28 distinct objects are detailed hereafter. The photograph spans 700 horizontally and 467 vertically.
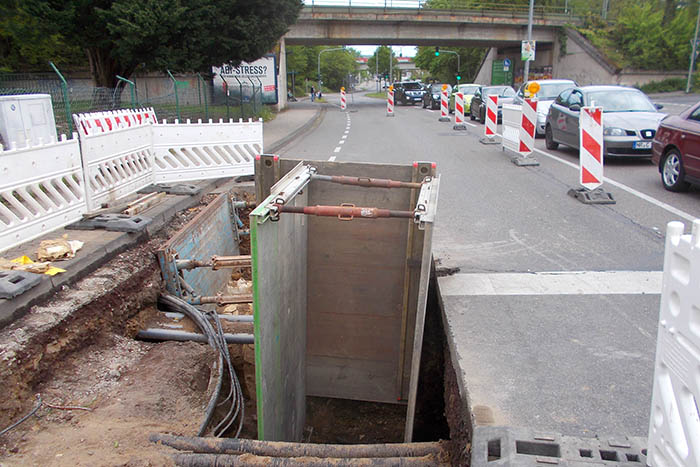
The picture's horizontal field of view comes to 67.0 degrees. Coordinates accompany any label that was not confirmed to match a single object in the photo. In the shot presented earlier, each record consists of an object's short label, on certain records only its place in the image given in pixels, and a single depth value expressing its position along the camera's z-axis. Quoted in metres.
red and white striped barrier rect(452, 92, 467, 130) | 19.59
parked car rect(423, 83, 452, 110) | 34.66
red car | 8.07
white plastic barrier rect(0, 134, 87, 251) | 5.09
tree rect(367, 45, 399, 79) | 118.97
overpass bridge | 38.09
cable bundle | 3.86
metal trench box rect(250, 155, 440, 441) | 4.79
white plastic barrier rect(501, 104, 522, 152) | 12.08
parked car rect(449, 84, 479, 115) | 25.72
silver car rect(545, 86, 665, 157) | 11.10
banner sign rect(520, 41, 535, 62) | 31.22
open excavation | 3.34
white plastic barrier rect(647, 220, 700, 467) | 1.83
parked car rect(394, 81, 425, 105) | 41.25
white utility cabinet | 7.30
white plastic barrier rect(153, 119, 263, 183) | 8.48
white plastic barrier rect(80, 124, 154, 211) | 6.40
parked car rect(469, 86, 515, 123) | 22.45
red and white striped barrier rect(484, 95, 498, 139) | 14.88
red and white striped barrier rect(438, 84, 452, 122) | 23.38
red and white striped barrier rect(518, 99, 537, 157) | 11.32
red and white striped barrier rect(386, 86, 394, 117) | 29.05
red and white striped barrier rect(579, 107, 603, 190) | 8.15
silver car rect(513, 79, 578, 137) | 16.07
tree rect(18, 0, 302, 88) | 14.18
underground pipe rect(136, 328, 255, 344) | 4.84
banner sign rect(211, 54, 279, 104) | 29.88
